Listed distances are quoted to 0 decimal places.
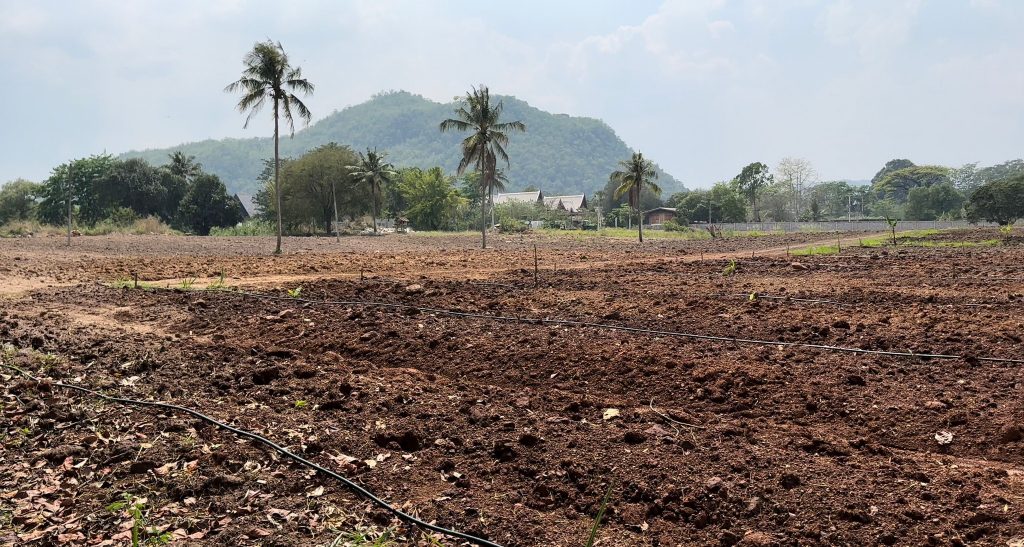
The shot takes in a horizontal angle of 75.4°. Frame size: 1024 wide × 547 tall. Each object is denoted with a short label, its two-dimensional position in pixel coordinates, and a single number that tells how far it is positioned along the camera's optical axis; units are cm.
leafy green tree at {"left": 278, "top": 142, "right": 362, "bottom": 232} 5212
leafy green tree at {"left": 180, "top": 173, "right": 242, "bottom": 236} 5422
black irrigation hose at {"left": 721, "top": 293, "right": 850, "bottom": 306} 964
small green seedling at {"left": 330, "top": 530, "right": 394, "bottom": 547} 330
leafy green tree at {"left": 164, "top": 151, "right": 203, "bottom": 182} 6016
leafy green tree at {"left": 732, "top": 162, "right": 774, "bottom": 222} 8550
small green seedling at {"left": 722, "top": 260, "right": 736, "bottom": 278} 1468
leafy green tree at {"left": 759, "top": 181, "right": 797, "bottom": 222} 8731
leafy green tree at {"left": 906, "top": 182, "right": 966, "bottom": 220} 7138
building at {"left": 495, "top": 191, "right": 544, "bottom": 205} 8162
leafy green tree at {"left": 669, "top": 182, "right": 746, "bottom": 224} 7438
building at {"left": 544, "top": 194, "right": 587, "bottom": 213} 8923
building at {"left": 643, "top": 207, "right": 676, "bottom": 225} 8194
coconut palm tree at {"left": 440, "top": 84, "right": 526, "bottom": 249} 3397
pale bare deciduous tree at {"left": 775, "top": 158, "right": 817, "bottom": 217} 8619
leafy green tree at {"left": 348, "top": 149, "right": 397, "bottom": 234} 5126
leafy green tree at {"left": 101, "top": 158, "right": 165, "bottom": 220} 5466
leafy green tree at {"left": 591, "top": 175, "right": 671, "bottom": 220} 9106
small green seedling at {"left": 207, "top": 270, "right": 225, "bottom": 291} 1224
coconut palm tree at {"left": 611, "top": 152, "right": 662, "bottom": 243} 4262
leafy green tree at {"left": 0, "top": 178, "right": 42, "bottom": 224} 5938
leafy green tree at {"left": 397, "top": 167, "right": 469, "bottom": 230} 6150
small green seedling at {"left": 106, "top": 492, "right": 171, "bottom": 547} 329
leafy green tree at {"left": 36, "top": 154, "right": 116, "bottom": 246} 5566
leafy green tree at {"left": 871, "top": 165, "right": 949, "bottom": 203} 9350
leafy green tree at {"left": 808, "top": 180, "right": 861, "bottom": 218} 10006
